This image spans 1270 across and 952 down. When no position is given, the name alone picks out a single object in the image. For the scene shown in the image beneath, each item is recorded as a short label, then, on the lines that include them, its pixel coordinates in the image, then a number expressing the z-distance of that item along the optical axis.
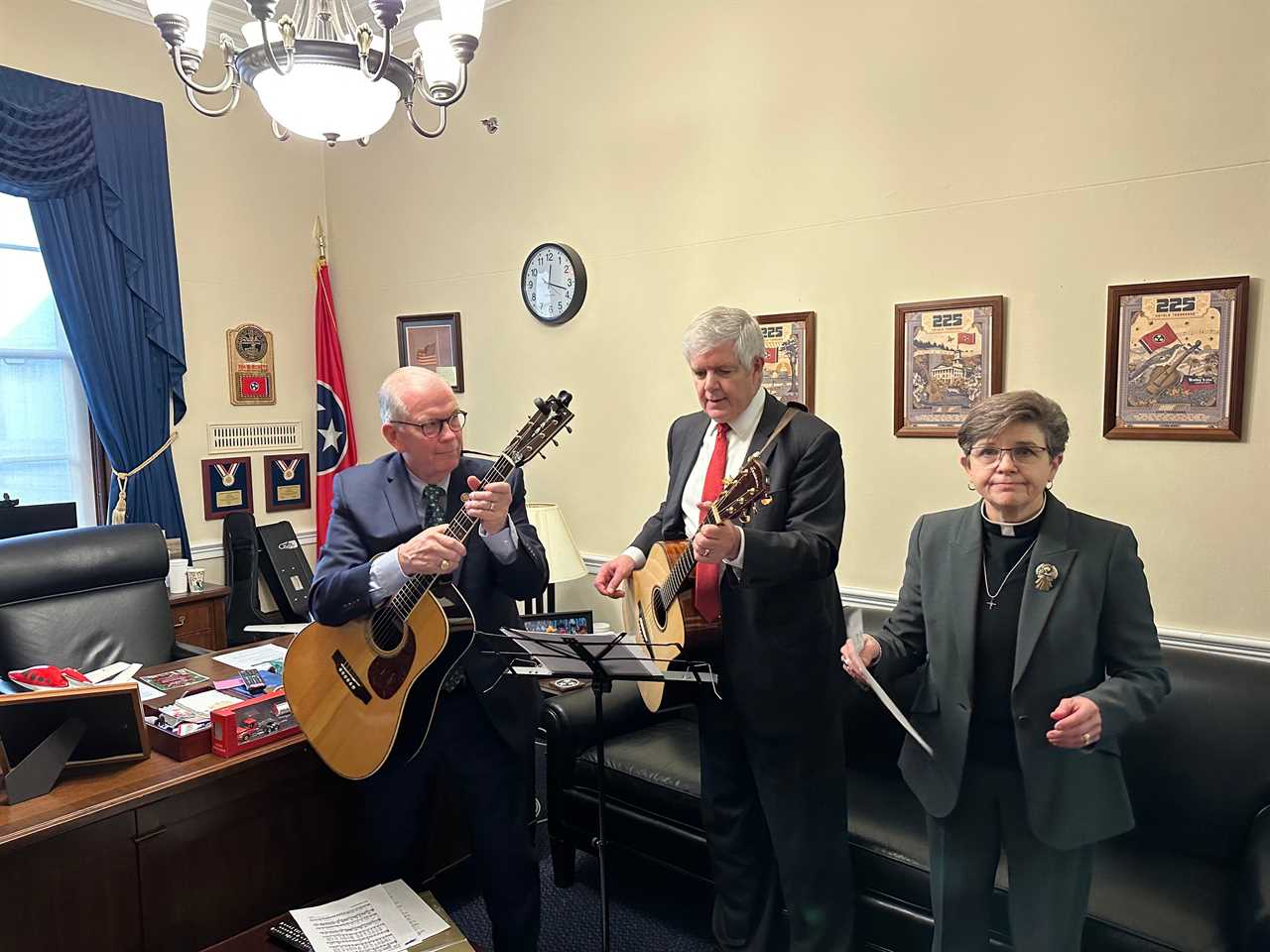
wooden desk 1.79
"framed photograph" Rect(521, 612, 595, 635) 3.33
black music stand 1.84
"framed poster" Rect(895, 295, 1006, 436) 2.68
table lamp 3.34
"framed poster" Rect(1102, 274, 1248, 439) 2.32
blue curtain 3.62
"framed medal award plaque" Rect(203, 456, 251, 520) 4.32
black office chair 2.96
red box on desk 2.10
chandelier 1.95
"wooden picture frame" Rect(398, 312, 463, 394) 4.19
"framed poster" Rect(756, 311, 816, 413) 3.06
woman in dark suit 1.57
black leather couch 1.86
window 3.79
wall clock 3.68
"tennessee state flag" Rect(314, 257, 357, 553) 4.64
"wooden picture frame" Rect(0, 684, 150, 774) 1.92
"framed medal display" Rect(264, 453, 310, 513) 4.58
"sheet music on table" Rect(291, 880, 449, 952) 1.81
